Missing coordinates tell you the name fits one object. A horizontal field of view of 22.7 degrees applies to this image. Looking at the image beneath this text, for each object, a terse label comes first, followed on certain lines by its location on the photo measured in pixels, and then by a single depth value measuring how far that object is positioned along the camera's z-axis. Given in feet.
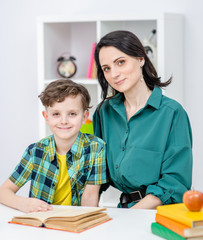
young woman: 5.88
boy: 5.80
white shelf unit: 9.70
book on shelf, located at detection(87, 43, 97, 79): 10.42
